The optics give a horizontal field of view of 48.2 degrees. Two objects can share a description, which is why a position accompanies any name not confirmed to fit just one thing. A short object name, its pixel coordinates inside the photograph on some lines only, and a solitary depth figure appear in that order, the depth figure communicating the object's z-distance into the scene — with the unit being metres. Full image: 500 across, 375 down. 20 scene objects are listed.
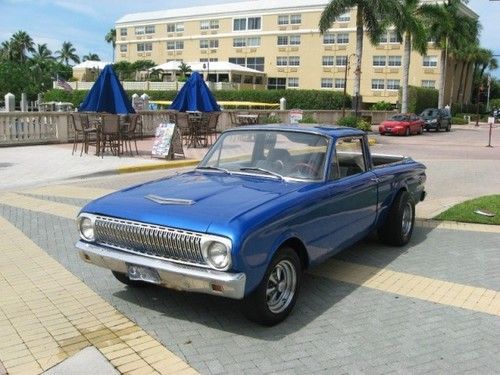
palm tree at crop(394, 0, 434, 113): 34.28
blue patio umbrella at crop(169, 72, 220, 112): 20.00
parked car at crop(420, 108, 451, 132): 41.00
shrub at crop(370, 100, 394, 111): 57.50
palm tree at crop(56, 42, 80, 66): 123.56
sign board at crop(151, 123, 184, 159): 15.82
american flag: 63.99
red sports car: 34.78
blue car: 4.12
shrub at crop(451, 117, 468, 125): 61.61
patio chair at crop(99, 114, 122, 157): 16.12
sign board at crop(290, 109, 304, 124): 25.69
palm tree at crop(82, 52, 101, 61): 124.93
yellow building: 72.94
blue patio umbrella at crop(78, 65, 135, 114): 16.06
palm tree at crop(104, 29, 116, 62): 115.51
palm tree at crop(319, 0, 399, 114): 32.66
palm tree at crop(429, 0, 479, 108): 50.62
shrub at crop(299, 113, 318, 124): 27.15
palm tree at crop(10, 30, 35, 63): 113.00
